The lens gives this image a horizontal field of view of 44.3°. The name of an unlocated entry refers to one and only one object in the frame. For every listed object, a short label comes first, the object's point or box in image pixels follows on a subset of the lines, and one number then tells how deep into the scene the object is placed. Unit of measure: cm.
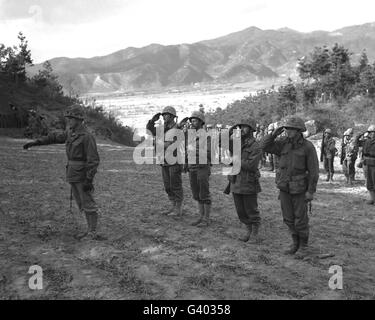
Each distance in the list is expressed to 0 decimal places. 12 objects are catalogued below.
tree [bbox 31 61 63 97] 3516
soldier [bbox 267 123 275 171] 1695
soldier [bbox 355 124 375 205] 1025
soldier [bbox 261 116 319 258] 605
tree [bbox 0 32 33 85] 3284
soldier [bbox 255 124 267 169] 1866
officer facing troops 660
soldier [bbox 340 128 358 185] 1342
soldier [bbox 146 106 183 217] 810
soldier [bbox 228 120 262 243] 674
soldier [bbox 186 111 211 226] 769
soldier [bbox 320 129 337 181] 1426
